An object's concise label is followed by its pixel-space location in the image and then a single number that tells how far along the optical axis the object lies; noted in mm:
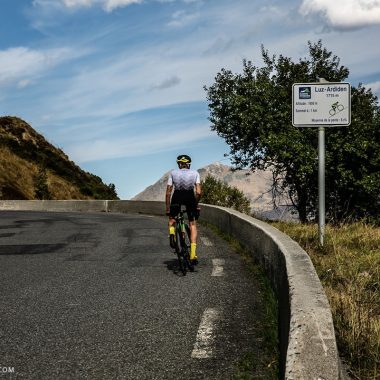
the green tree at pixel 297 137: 27438
